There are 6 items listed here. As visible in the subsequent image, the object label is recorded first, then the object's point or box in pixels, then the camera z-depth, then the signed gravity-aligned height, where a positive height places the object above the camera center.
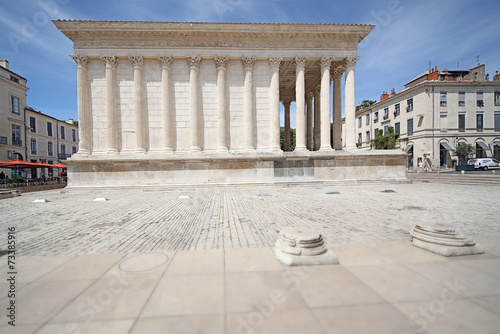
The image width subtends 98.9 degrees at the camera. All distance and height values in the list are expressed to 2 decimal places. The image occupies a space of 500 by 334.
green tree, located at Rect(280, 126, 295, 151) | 75.43 +10.65
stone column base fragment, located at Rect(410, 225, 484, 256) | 4.26 -1.69
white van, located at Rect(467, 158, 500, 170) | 31.00 -0.68
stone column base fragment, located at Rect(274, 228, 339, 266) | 3.97 -1.68
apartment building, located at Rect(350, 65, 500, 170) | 37.84 +7.82
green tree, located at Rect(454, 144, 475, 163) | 36.00 +1.37
